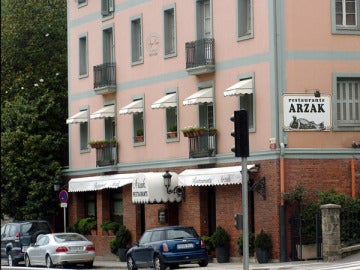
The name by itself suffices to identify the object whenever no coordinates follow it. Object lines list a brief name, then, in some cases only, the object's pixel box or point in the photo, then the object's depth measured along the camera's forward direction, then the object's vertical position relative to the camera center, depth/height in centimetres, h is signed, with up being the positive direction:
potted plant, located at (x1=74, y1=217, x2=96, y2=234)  5113 -353
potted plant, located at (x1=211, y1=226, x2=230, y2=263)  4033 -352
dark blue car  3559 -323
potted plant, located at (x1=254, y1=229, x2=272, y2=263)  3791 -339
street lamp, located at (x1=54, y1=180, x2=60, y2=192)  5194 -179
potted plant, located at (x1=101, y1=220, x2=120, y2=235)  4875 -345
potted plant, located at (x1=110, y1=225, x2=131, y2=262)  4712 -400
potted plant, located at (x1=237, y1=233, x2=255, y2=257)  3872 -341
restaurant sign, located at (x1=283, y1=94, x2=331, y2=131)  3812 +97
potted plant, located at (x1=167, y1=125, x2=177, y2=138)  4453 +49
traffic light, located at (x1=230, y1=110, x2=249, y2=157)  2336 +22
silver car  4234 -386
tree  5306 +193
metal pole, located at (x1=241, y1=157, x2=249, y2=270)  2328 -155
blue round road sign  4909 -213
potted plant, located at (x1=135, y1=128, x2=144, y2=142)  4725 +39
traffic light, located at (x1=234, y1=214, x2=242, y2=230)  2431 -164
